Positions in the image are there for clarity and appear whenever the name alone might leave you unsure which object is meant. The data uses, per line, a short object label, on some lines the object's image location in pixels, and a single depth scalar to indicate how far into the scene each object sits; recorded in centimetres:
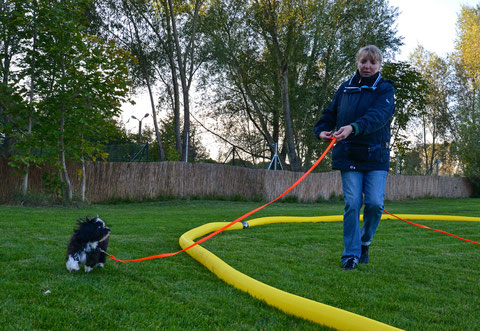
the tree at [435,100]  3328
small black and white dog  290
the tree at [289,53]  1806
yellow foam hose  191
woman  342
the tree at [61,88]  891
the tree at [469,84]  2621
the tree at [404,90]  2000
